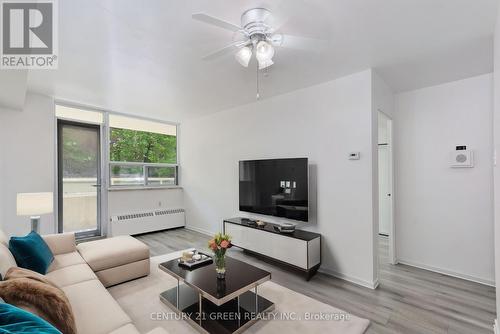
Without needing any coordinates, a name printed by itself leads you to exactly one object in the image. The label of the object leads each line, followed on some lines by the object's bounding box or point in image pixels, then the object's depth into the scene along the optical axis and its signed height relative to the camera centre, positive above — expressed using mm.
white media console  3041 -1094
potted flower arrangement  2229 -773
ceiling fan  1827 +1142
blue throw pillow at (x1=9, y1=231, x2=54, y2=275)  2057 -749
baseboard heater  4715 -1128
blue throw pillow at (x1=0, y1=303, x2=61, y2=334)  898 -609
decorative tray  2497 -1028
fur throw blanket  1233 -708
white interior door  5121 -515
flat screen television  3377 -299
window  4988 +418
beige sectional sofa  1536 -993
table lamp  2781 -405
